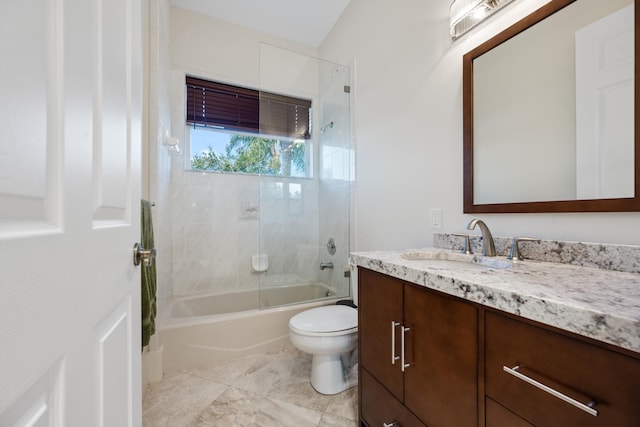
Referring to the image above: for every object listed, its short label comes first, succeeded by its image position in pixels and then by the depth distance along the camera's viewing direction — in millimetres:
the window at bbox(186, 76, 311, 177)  2428
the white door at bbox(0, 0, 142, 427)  293
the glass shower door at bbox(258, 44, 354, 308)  2361
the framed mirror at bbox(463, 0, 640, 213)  844
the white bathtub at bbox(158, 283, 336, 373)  1802
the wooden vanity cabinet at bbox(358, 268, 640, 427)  481
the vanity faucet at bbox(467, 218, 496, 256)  1110
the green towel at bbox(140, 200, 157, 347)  1266
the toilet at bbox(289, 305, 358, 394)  1481
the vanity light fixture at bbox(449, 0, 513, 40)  1191
